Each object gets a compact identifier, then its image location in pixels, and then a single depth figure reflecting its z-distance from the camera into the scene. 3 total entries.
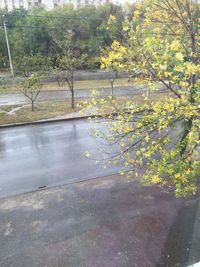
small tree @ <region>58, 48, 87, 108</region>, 11.86
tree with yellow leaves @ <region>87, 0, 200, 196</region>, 3.12
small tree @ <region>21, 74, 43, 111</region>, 11.37
